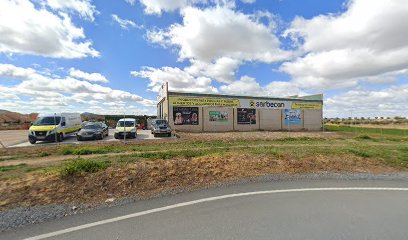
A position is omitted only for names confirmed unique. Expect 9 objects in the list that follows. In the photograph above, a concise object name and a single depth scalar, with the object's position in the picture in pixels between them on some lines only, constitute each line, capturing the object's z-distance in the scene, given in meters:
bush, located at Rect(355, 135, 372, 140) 24.72
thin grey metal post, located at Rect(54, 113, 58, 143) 17.15
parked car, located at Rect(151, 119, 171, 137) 22.98
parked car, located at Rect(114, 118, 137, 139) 20.62
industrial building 30.28
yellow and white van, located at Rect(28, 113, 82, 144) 17.18
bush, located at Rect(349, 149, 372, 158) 10.59
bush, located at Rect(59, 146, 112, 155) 12.56
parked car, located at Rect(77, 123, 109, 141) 19.02
